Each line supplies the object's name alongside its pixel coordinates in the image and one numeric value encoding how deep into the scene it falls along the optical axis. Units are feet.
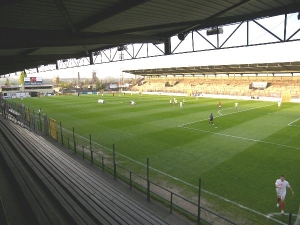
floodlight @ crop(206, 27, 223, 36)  37.27
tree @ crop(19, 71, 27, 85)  293.64
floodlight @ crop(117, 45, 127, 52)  57.14
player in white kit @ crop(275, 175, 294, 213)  28.66
